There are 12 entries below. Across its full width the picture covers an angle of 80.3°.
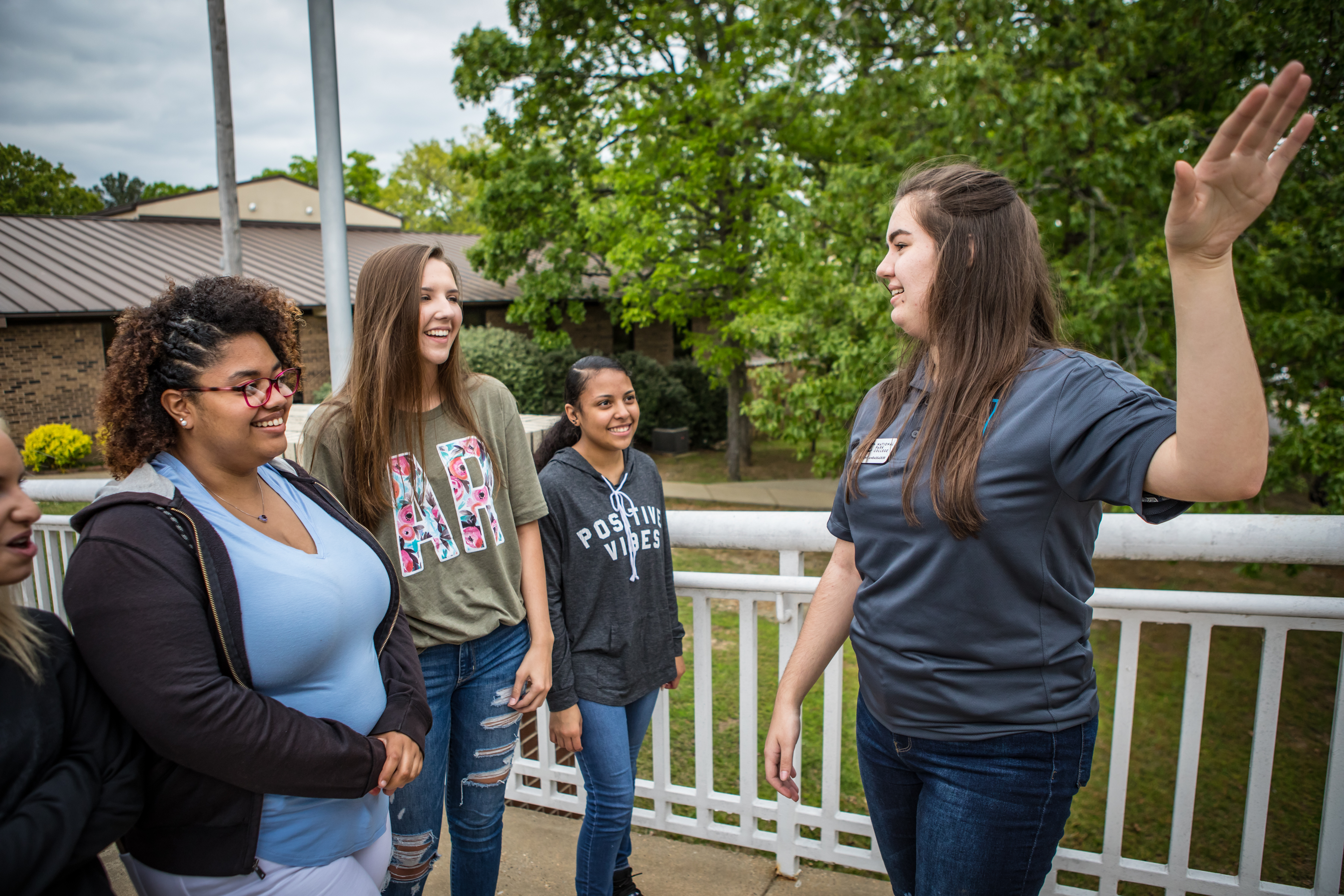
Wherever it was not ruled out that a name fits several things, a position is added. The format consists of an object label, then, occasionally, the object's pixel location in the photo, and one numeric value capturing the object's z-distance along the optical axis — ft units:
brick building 40.37
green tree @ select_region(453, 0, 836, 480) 35.40
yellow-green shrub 38.22
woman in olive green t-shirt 6.66
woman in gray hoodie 7.44
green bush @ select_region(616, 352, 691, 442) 53.36
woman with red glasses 4.25
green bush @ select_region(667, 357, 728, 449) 57.67
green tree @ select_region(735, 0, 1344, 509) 17.17
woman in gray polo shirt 4.42
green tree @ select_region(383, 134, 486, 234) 130.62
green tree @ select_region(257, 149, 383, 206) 122.11
